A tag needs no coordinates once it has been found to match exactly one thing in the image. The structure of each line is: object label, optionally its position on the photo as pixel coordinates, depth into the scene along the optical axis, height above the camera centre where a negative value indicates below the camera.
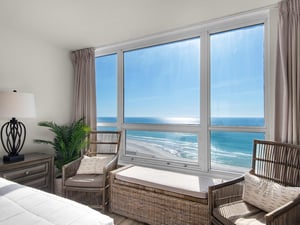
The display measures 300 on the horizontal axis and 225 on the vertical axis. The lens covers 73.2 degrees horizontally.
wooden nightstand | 2.37 -0.70
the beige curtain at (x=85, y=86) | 3.37 +0.49
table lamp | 2.36 +0.00
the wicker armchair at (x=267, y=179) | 1.43 -0.65
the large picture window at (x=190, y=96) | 2.47 +0.26
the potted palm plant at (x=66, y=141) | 3.07 -0.41
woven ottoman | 1.94 -0.87
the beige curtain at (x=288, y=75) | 1.96 +0.38
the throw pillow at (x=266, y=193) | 1.55 -0.65
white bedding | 1.03 -0.53
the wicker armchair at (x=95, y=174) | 2.46 -0.79
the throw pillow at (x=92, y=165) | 2.73 -0.69
